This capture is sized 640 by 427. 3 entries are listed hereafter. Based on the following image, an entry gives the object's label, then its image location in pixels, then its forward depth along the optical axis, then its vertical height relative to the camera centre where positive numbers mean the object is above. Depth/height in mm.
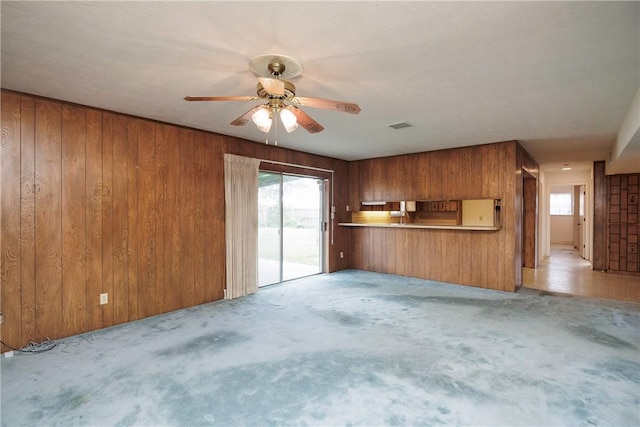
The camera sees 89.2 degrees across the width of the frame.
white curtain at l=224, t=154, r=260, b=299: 4891 -177
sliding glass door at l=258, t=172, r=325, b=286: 5734 -275
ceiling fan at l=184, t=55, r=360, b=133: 2303 +861
